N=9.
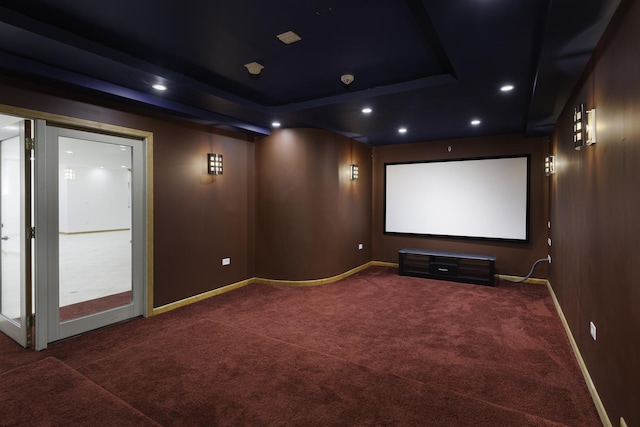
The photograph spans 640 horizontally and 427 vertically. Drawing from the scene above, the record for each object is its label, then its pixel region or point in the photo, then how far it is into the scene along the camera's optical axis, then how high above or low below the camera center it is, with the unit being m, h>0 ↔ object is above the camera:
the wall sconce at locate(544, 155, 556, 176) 4.80 +0.65
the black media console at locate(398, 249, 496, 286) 5.74 -1.01
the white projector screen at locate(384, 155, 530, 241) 5.95 +0.22
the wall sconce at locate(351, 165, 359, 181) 6.35 +0.70
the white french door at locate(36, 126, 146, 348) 3.28 -0.77
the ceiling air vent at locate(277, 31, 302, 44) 2.67 +1.36
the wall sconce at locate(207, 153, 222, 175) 4.83 +0.65
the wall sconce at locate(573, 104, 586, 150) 2.71 +0.67
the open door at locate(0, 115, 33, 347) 3.21 -0.19
